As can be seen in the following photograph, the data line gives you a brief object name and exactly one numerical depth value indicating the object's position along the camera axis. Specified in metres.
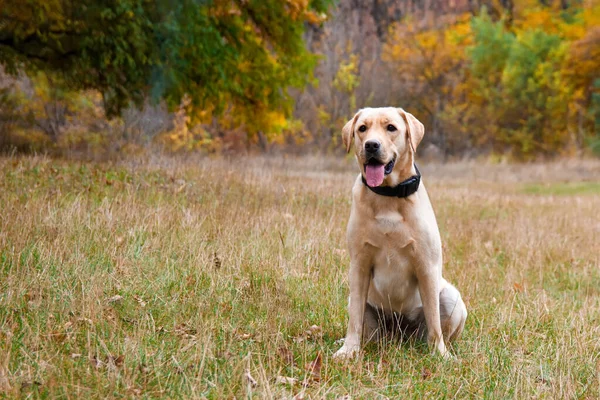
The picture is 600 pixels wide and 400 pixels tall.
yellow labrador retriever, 3.67
